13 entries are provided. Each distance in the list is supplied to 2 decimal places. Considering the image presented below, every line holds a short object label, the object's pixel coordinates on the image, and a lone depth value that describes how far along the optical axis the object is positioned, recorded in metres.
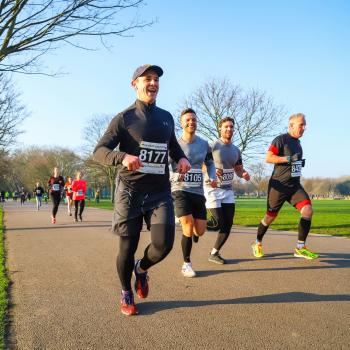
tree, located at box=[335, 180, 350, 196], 121.38
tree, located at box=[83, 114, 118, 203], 57.05
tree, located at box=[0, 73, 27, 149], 23.94
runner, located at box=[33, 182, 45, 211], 26.05
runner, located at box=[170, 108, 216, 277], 5.60
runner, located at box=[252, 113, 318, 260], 6.67
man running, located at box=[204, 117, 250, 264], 6.43
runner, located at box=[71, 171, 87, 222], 15.46
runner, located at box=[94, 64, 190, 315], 3.80
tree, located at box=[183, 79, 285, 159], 30.11
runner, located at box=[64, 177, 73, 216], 18.05
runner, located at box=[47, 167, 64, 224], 14.51
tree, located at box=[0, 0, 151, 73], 8.78
